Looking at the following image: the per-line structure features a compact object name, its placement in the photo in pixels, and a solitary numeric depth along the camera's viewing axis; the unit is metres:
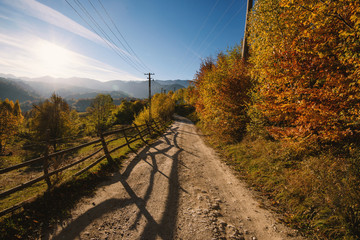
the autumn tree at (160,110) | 22.88
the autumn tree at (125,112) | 46.41
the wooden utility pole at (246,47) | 11.92
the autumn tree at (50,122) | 21.19
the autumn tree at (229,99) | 11.05
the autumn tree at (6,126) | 21.50
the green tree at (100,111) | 33.84
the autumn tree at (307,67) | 4.19
